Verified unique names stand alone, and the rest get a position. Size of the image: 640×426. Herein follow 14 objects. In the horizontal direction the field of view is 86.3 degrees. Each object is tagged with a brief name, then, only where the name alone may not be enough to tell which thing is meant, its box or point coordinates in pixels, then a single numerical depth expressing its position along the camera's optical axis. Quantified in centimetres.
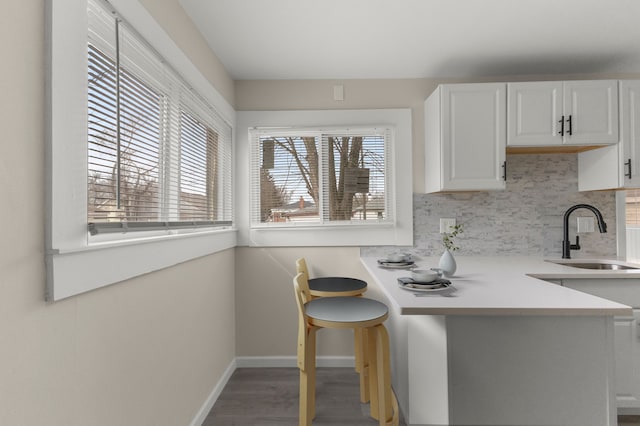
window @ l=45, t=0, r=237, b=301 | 93
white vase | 183
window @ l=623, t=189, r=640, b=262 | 262
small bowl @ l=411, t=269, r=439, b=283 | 156
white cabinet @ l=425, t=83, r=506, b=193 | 238
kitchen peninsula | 125
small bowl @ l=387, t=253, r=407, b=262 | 228
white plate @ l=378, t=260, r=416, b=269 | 220
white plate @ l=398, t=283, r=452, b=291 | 151
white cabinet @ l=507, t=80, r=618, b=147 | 233
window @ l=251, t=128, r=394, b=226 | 279
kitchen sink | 245
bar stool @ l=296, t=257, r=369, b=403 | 219
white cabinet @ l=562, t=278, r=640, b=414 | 202
